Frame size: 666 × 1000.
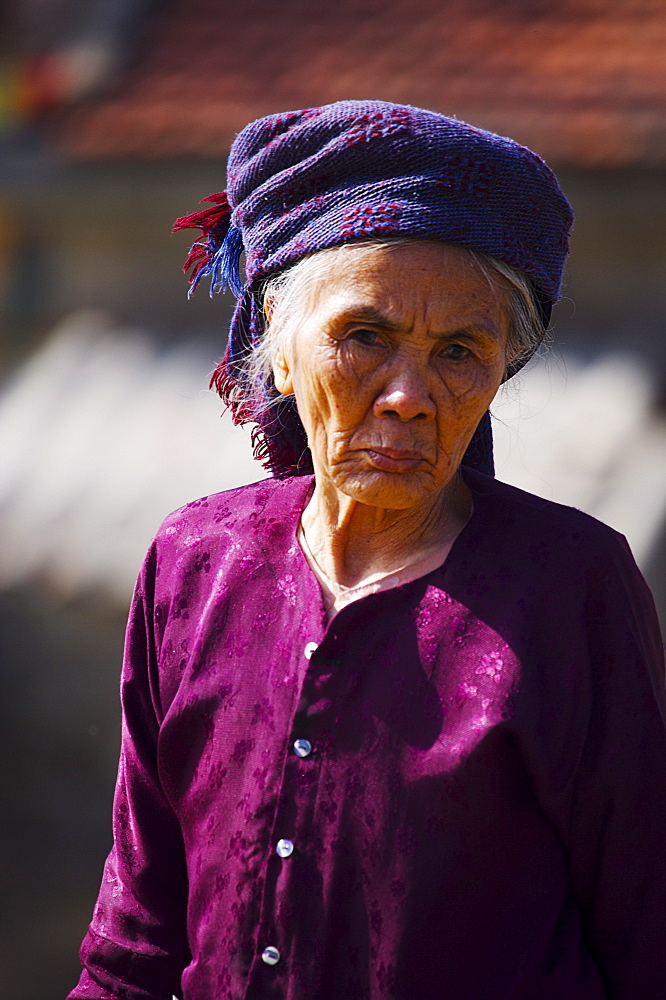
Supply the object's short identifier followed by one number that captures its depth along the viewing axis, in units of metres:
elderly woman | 3.06
